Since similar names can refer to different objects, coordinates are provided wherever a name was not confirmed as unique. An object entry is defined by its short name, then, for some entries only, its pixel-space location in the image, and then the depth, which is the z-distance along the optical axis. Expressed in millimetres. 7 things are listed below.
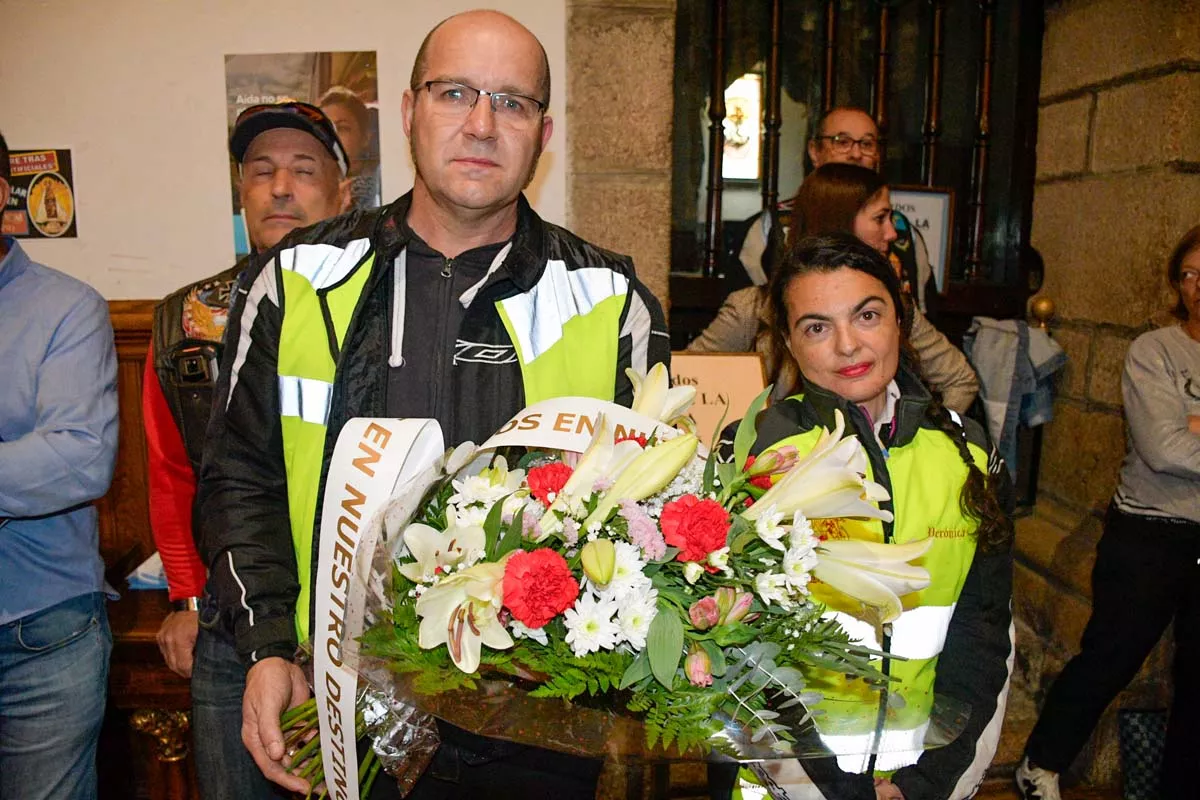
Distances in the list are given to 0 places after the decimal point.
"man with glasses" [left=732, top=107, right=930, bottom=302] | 2758
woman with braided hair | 1533
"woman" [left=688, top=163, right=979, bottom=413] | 2424
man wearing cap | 1877
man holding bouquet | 1408
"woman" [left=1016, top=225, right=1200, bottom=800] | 2578
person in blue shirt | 1832
